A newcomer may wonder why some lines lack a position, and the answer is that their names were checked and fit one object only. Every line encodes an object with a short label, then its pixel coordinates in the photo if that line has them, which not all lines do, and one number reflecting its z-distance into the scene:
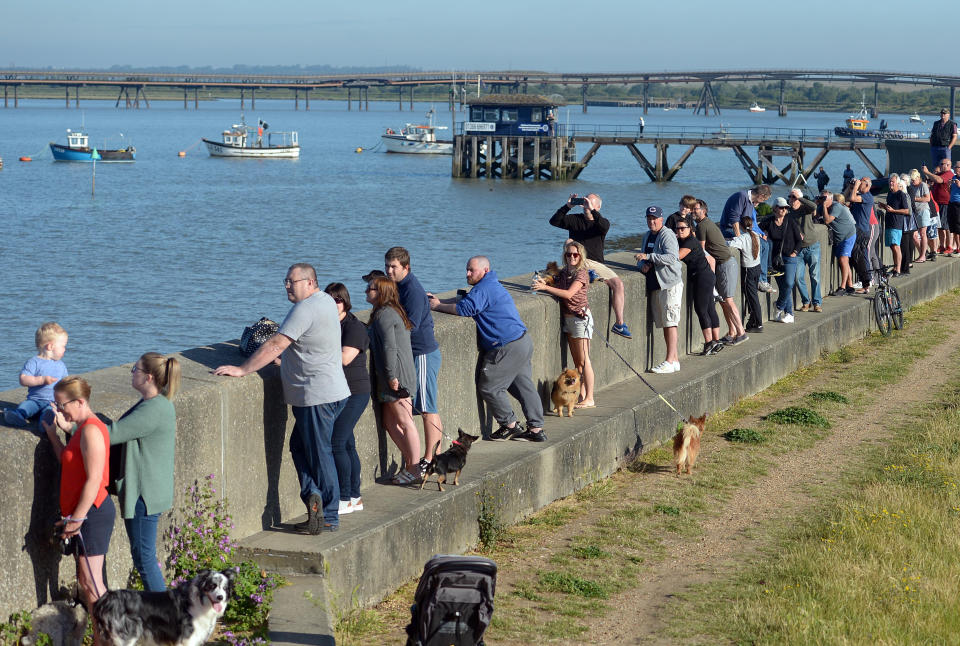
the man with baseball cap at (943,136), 39.80
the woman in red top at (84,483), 9.73
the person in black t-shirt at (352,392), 12.67
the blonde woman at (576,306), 17.68
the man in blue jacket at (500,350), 15.66
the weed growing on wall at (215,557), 11.16
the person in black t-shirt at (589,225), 20.41
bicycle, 28.60
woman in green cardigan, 10.21
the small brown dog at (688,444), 16.91
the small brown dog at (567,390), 17.18
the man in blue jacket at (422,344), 13.69
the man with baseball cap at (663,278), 20.08
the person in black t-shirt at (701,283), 21.07
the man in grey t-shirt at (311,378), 11.78
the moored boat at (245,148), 183.33
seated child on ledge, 10.32
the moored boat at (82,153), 161.43
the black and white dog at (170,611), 9.71
